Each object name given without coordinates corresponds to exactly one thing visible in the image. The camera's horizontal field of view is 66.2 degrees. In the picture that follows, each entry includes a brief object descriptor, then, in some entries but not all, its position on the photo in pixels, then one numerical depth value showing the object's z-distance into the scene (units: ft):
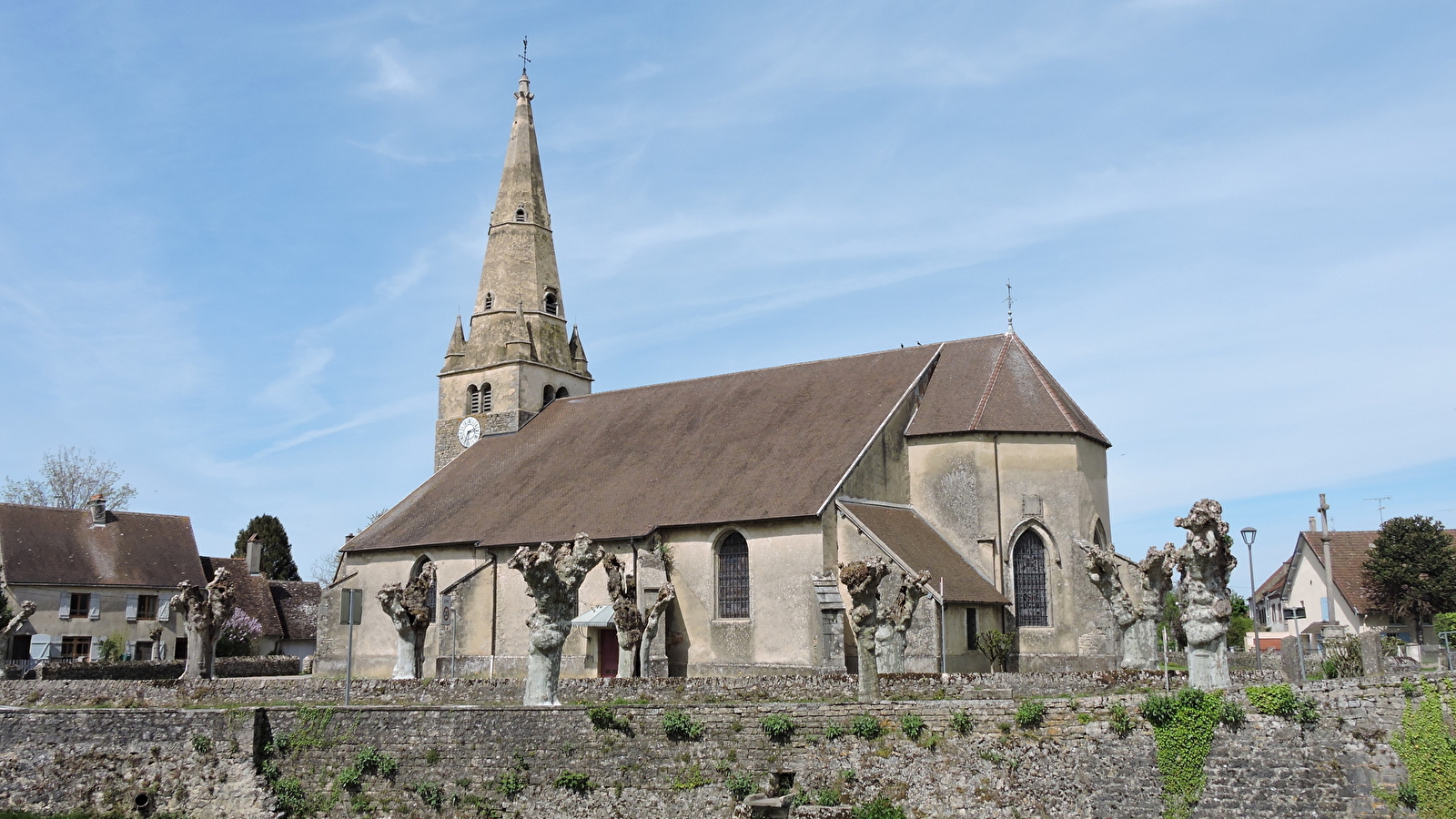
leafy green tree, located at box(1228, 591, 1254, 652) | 187.32
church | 99.60
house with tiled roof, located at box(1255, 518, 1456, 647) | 150.10
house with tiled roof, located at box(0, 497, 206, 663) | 147.43
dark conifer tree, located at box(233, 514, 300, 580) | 204.85
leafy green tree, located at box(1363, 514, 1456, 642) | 139.85
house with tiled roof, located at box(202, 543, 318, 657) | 169.78
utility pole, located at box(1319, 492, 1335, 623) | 113.29
